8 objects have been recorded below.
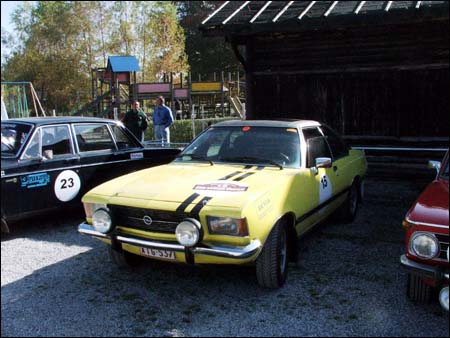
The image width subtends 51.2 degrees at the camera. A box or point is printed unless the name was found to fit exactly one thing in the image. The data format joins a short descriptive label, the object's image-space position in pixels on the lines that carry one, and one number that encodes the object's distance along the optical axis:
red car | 3.45
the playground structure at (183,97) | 21.86
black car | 5.59
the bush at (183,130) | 20.34
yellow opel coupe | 3.81
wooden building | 8.17
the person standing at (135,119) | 11.29
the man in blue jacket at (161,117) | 12.21
